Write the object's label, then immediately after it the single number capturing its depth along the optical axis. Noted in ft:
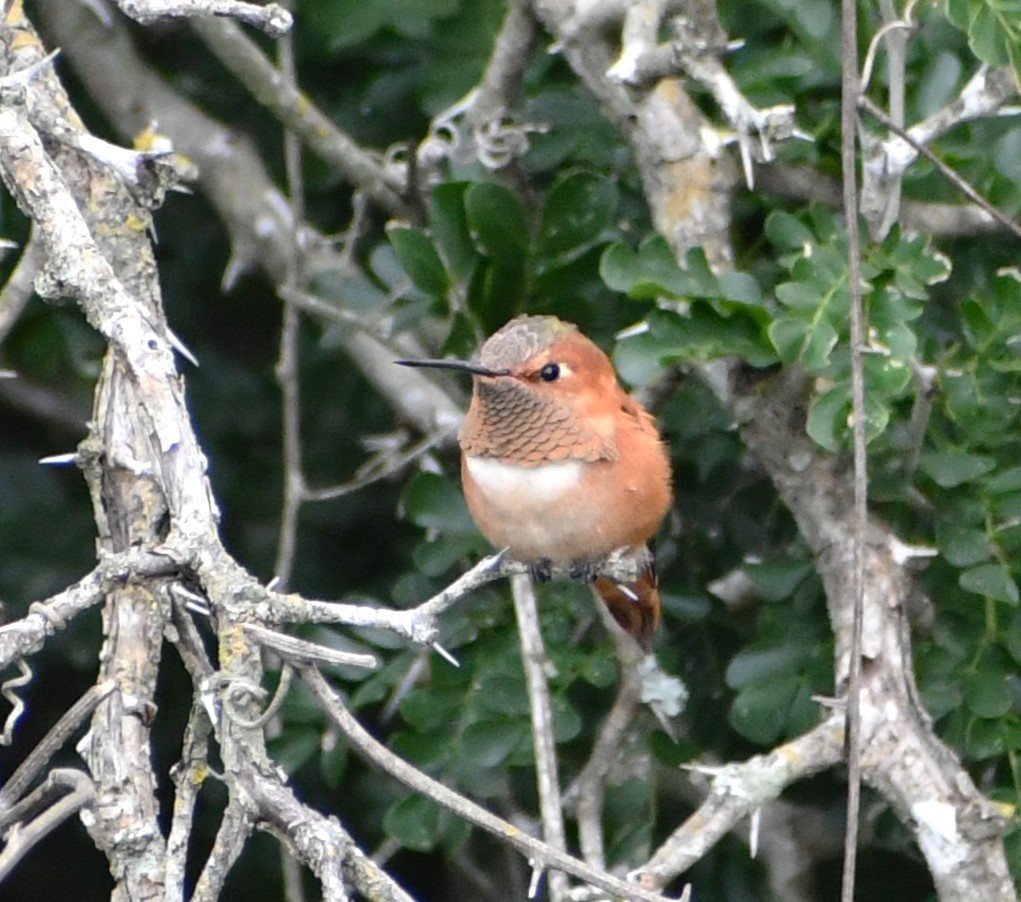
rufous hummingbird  19.70
